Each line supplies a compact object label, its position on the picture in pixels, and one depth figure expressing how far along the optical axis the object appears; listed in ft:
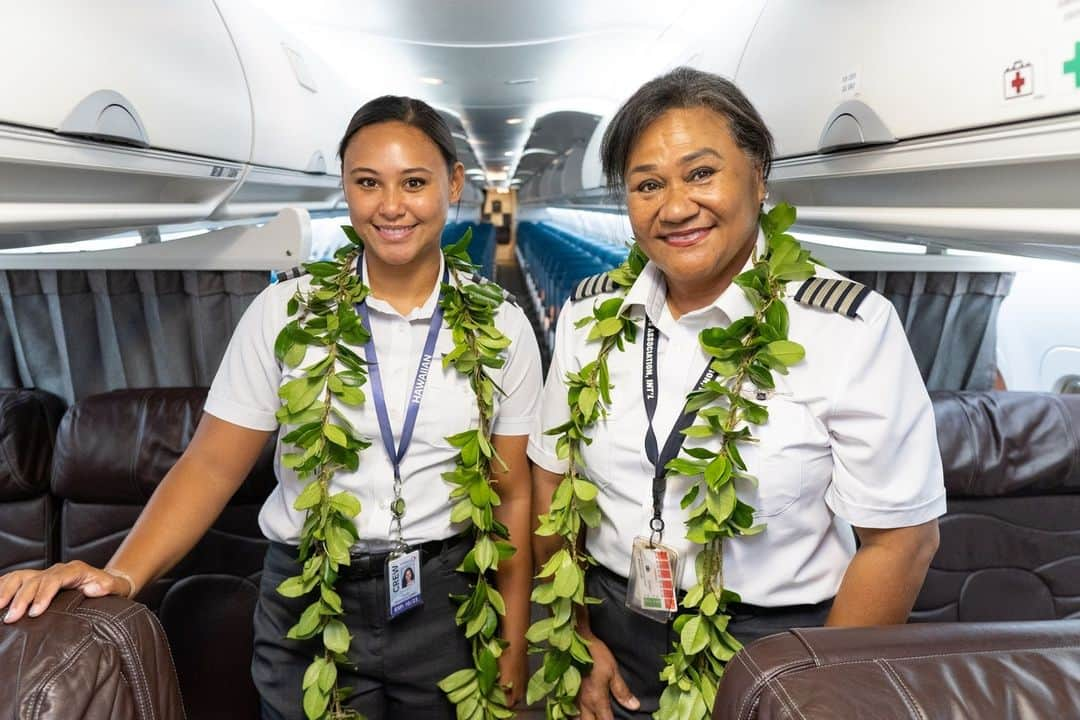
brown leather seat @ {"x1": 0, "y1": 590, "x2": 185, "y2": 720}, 4.08
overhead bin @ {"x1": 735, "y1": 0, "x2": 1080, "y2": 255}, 4.58
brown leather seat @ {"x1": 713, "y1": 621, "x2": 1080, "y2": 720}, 3.39
